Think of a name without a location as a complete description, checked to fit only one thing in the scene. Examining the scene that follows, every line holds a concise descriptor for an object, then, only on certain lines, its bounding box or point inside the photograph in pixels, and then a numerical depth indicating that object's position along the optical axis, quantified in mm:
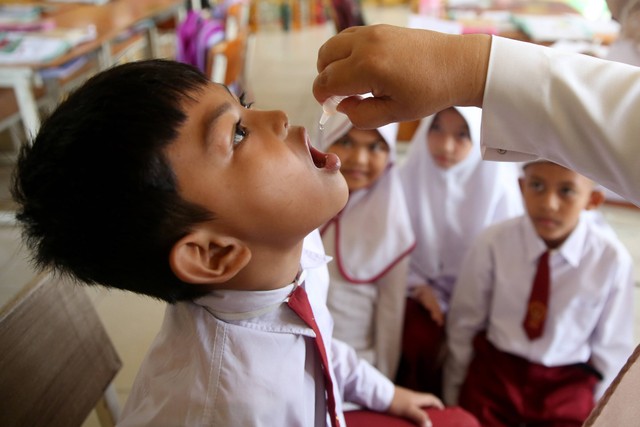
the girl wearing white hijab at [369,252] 1449
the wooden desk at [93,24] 1981
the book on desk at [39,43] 2008
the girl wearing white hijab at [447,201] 1650
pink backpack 2354
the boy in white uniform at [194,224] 564
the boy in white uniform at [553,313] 1295
